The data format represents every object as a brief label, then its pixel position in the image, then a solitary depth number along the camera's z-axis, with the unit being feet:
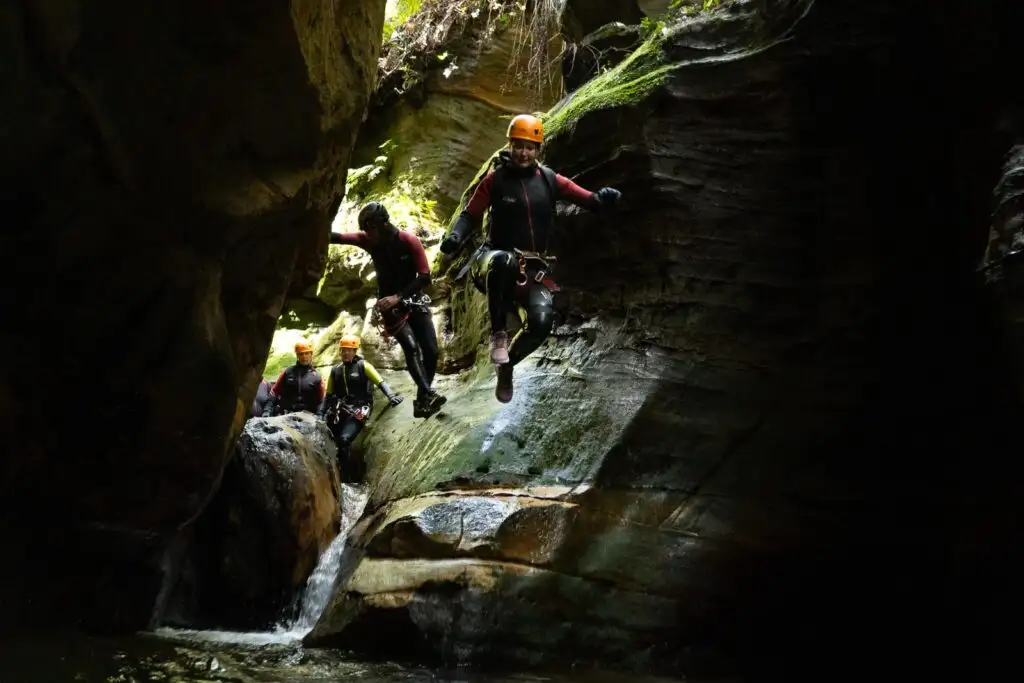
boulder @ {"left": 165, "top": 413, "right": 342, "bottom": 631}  24.47
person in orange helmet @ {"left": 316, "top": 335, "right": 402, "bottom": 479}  34.53
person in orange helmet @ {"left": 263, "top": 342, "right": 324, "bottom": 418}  36.14
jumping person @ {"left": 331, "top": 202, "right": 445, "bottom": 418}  25.56
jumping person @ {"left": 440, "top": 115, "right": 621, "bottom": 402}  20.11
